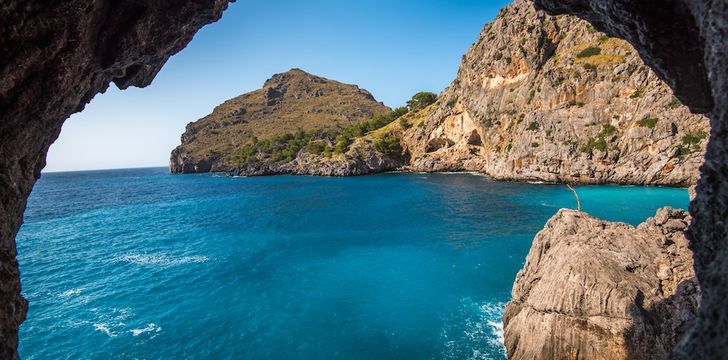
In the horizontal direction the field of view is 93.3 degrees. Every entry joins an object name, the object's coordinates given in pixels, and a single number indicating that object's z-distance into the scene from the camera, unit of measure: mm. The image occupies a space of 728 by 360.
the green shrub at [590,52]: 88188
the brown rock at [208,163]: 189250
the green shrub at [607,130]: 78000
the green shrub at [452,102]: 128625
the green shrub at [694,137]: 65038
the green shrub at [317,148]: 153000
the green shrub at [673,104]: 69769
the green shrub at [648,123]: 71062
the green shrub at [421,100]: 171200
